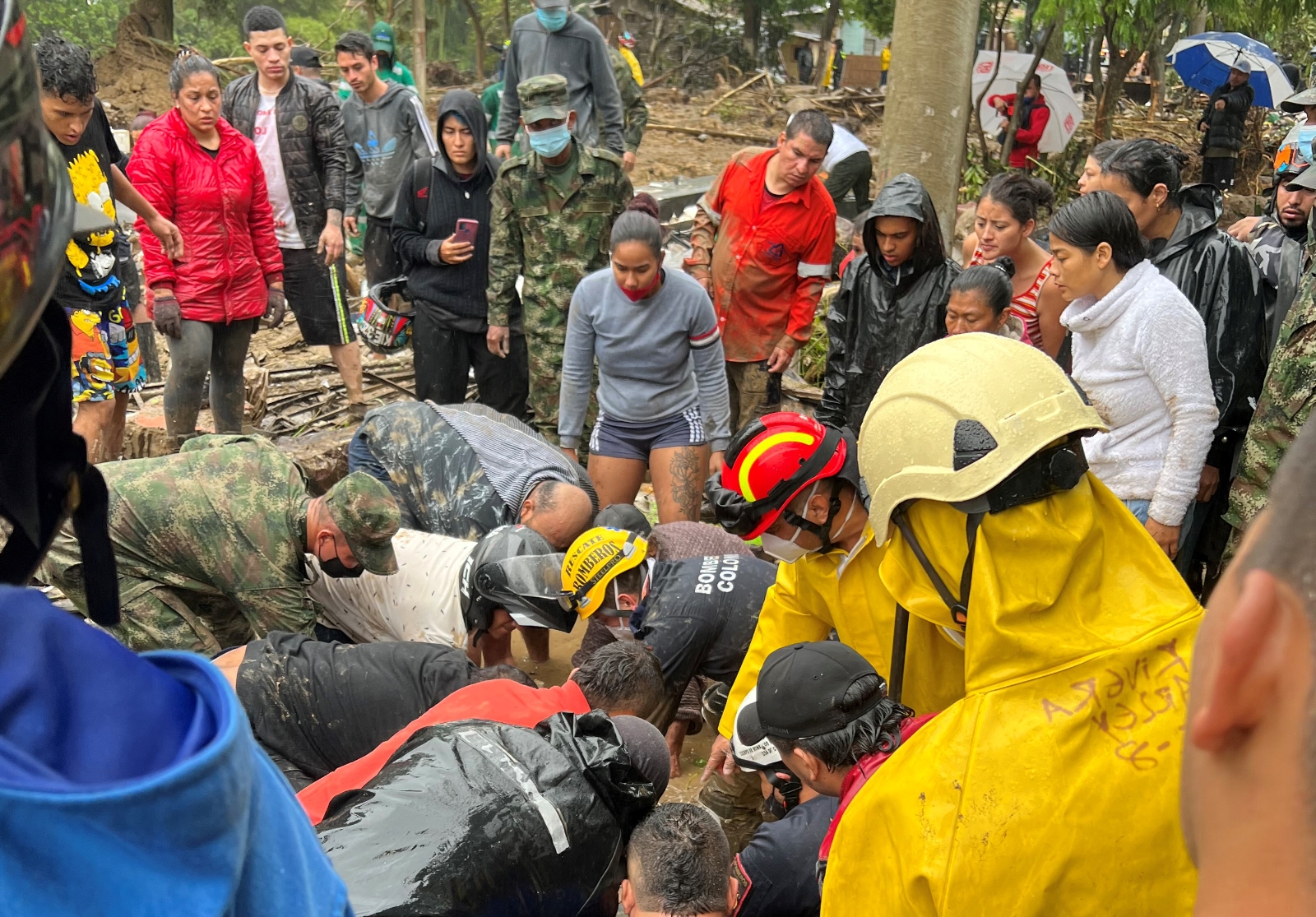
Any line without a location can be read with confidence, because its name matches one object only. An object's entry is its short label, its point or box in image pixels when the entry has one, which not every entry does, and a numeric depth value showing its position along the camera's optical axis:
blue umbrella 12.79
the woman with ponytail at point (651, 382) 5.20
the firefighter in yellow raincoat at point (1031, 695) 1.82
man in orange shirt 5.65
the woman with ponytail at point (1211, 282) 3.95
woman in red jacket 5.47
